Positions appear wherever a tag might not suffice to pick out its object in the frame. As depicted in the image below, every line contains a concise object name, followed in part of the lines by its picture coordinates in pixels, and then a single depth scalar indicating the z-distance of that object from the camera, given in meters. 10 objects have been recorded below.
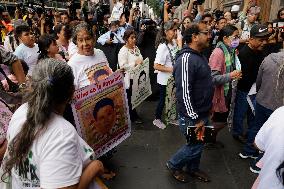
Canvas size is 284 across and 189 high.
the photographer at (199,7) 5.25
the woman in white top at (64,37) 3.62
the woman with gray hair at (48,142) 0.98
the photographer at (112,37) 4.79
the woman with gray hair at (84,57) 2.31
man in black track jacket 2.22
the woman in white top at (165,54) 3.41
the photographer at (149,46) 4.73
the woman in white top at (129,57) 3.49
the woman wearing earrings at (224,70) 2.79
